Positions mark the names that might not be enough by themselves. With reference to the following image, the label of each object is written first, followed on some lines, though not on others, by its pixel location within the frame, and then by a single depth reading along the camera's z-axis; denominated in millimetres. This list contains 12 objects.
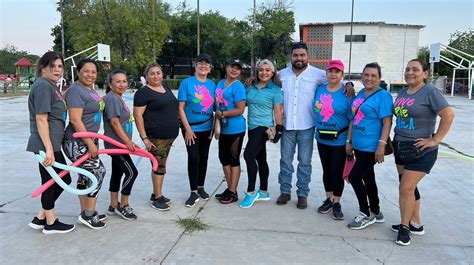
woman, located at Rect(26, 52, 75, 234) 3287
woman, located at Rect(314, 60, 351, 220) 4113
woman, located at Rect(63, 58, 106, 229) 3494
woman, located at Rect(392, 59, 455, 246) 3320
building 46562
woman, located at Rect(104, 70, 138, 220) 3857
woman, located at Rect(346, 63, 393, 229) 3703
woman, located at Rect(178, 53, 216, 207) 4398
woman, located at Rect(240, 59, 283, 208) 4418
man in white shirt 4402
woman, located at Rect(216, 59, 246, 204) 4426
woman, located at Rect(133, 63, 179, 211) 4055
